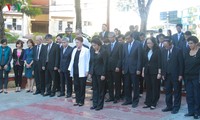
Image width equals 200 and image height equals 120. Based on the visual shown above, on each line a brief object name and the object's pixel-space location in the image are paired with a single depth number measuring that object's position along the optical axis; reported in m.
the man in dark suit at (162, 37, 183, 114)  6.37
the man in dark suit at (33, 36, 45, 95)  8.34
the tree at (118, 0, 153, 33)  13.21
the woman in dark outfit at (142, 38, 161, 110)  6.73
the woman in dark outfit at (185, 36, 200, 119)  6.00
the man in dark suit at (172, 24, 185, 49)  8.78
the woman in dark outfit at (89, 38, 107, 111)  6.81
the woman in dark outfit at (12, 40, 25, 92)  8.58
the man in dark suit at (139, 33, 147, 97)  7.87
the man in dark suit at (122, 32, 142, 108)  6.96
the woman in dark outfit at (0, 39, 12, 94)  8.49
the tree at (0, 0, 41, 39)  10.87
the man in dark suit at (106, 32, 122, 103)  7.38
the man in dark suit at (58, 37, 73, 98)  7.90
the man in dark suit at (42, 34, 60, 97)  8.17
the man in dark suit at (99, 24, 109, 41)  8.73
